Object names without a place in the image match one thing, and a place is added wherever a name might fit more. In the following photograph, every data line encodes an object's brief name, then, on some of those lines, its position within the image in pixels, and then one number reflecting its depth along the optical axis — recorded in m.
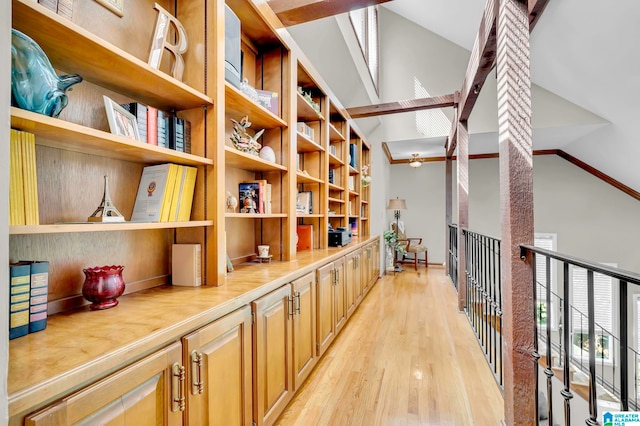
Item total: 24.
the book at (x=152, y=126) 1.22
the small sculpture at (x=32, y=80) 0.79
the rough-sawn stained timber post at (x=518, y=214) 1.40
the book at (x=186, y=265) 1.41
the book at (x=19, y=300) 0.79
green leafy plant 5.68
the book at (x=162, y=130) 1.28
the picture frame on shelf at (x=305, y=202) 2.79
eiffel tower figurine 1.07
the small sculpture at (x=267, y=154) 2.03
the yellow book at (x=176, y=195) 1.30
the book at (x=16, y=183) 0.79
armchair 5.95
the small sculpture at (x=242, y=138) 1.83
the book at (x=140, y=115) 1.18
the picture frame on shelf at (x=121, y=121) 1.05
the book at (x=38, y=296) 0.85
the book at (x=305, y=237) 2.84
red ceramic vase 1.03
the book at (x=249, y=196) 1.92
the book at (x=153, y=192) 1.25
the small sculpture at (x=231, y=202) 1.78
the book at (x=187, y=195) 1.35
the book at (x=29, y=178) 0.82
